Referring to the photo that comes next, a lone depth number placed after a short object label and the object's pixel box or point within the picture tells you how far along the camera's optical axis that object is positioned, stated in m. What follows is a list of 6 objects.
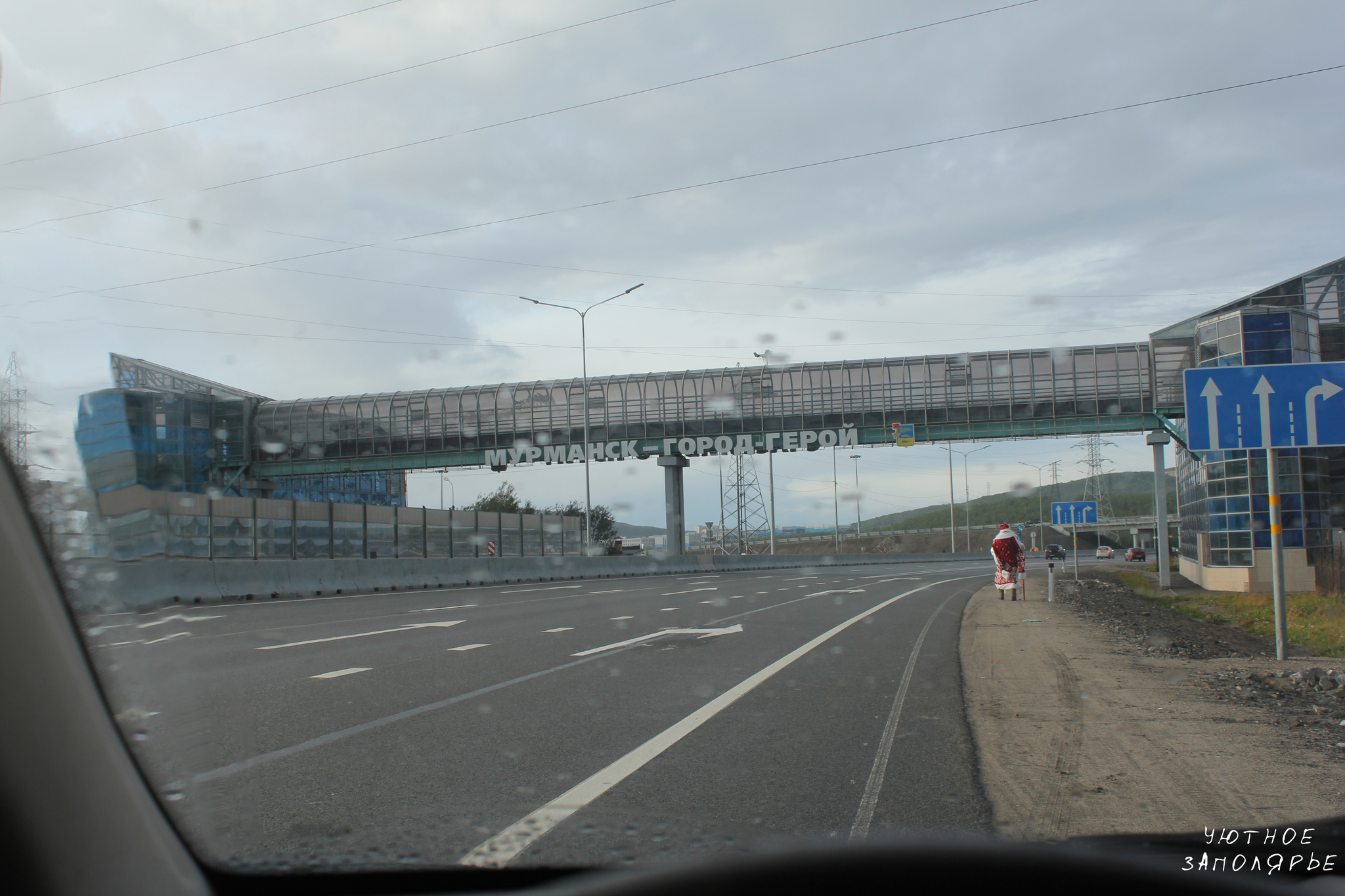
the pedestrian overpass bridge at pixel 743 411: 45.53
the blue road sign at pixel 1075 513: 30.73
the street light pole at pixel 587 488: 44.66
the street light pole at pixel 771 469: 65.19
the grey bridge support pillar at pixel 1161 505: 33.44
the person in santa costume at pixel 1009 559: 20.83
